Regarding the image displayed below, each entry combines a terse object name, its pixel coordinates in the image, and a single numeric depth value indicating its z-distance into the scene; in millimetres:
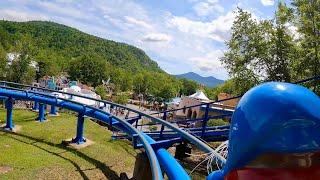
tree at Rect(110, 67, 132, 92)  89681
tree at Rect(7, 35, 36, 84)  39647
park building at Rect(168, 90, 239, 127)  40381
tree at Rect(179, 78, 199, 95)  115110
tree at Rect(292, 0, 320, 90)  14639
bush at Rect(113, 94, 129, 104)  61205
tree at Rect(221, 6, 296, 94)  16725
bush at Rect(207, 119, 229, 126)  24442
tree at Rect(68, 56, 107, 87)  81098
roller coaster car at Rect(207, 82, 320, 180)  1312
